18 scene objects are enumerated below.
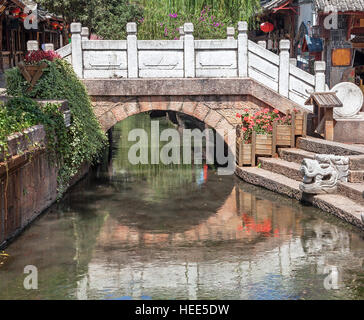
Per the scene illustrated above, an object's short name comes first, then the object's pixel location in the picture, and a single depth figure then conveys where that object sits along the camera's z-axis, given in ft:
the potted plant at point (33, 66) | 41.78
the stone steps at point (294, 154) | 44.84
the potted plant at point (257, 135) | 48.55
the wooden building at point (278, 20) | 76.33
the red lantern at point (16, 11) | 81.33
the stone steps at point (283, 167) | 43.49
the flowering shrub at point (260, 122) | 48.85
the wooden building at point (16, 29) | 80.77
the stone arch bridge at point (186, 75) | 49.11
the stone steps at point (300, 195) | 34.63
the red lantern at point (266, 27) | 80.81
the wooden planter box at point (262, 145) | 48.39
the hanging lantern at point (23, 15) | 82.96
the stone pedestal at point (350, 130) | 47.01
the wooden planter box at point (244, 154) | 48.80
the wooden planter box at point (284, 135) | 48.01
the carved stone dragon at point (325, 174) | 38.50
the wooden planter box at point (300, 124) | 47.93
